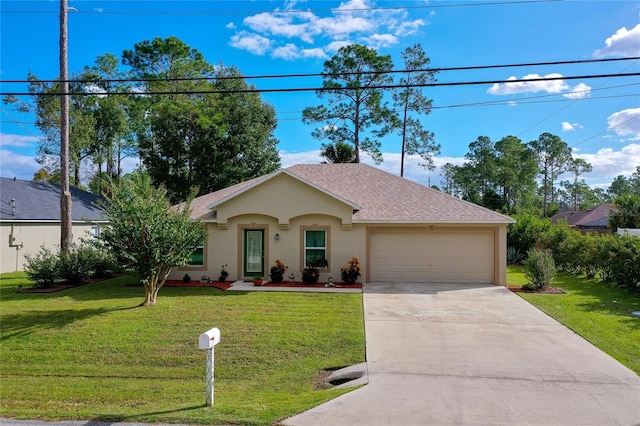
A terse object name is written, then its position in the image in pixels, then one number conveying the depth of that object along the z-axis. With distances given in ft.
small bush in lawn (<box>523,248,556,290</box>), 45.44
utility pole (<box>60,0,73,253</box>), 48.57
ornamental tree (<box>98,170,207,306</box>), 35.01
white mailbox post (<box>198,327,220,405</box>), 18.02
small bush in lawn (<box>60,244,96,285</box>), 49.42
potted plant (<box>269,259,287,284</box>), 49.24
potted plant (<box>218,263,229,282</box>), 51.55
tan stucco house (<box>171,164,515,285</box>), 49.88
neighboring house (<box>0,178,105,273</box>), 63.21
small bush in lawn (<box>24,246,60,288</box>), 46.85
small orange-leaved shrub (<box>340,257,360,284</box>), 48.55
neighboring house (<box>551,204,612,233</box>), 128.81
